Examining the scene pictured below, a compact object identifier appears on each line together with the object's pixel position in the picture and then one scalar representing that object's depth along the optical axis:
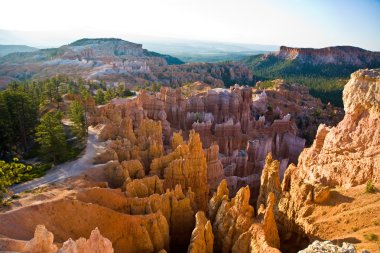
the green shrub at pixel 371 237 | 17.25
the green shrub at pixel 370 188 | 20.51
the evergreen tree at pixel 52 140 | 33.88
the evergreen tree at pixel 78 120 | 40.47
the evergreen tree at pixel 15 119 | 39.72
